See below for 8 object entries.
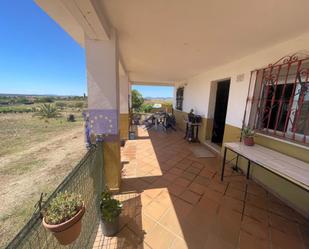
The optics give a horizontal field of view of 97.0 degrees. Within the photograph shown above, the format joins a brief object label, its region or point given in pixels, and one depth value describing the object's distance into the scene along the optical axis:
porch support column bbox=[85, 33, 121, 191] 1.83
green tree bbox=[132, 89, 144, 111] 14.28
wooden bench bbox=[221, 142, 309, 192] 1.43
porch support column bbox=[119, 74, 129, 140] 5.06
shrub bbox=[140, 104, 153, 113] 14.03
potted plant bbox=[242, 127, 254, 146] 2.45
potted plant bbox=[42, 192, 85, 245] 0.80
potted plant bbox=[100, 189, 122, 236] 1.44
